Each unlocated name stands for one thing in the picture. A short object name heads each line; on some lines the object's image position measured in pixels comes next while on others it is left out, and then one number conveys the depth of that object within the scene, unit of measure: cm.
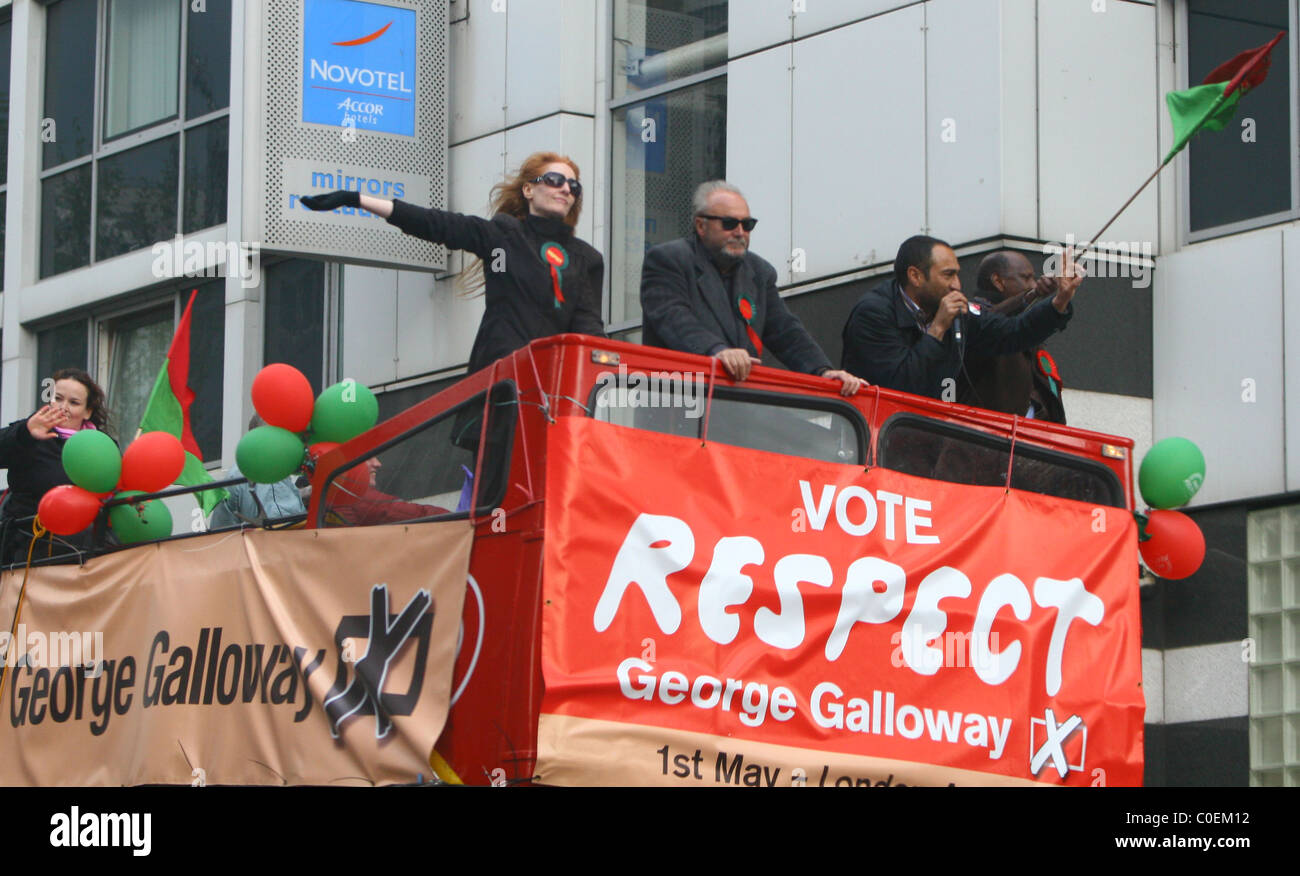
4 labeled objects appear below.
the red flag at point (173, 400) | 1180
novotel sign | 1532
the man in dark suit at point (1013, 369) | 930
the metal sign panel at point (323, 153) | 1505
